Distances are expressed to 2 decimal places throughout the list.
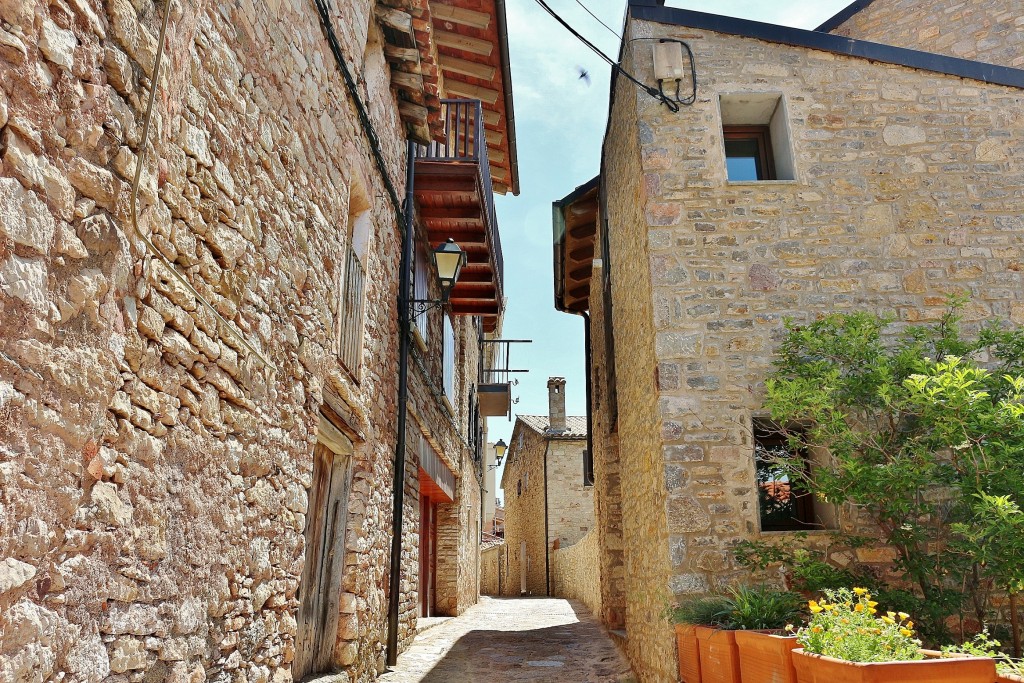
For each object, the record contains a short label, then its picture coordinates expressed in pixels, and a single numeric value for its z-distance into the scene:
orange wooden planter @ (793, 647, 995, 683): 2.66
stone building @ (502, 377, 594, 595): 20.09
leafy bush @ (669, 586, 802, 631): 4.23
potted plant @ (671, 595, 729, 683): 4.36
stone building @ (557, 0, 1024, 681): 5.26
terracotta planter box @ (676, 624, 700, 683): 4.33
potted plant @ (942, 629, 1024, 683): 2.78
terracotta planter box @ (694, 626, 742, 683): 3.79
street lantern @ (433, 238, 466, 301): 6.81
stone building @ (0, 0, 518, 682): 1.96
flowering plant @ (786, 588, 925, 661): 2.88
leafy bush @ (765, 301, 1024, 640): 4.22
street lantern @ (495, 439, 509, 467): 21.14
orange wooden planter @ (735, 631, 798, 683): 3.25
